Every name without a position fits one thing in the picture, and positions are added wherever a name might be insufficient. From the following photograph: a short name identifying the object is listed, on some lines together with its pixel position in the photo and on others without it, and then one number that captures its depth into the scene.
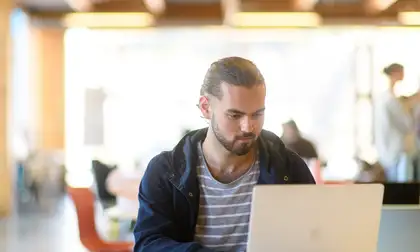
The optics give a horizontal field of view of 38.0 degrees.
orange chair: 3.99
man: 1.60
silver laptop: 1.45
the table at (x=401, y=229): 2.96
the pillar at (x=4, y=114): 8.23
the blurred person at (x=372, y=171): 5.48
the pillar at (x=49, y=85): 10.30
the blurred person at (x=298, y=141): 5.97
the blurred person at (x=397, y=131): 5.82
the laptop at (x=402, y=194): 2.91
